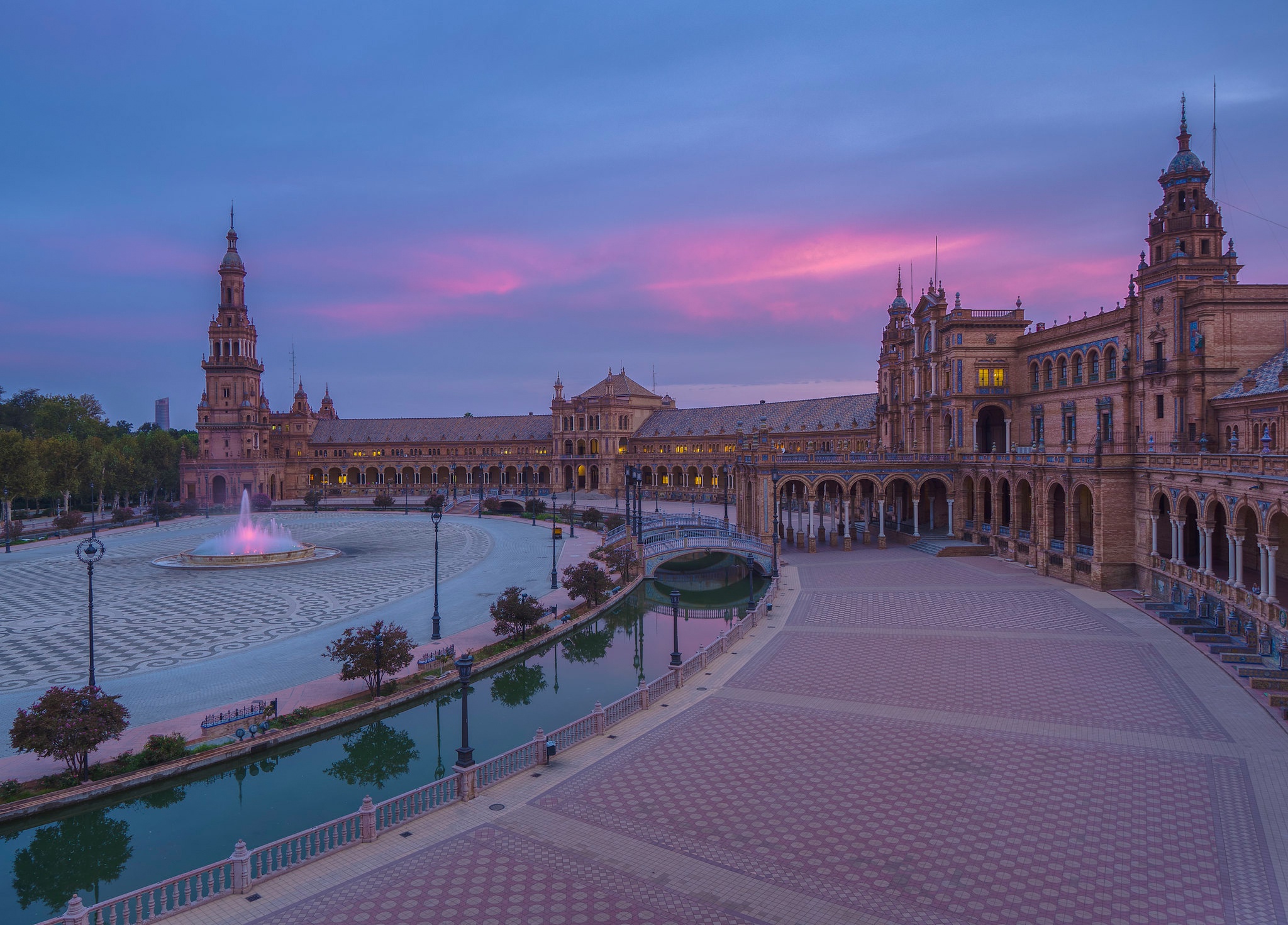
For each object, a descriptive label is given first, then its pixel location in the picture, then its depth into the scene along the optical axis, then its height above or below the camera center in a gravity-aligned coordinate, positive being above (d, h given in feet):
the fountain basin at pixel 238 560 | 180.34 -19.41
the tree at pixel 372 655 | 85.30 -19.68
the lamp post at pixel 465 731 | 59.57 -19.68
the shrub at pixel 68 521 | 246.15 -13.05
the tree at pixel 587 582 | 132.05 -18.56
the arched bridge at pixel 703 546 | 170.50 -16.62
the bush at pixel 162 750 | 67.36 -23.74
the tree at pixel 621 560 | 161.07 -18.63
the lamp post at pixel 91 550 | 86.79 -7.97
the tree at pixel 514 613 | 108.68 -19.56
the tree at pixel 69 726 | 61.82 -19.87
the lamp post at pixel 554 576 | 150.00 -19.84
